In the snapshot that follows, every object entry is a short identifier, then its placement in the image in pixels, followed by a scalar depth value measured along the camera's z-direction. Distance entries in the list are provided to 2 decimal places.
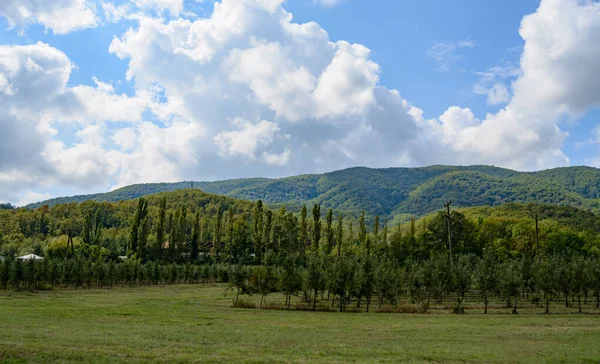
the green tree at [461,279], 51.00
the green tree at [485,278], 47.12
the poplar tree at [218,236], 138.62
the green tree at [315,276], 49.91
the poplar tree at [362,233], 128.50
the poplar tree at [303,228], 126.21
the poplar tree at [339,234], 125.00
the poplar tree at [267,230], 126.12
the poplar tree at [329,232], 120.56
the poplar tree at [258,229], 124.25
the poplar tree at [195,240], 132.38
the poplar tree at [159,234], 125.00
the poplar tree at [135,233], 118.19
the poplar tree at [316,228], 119.77
